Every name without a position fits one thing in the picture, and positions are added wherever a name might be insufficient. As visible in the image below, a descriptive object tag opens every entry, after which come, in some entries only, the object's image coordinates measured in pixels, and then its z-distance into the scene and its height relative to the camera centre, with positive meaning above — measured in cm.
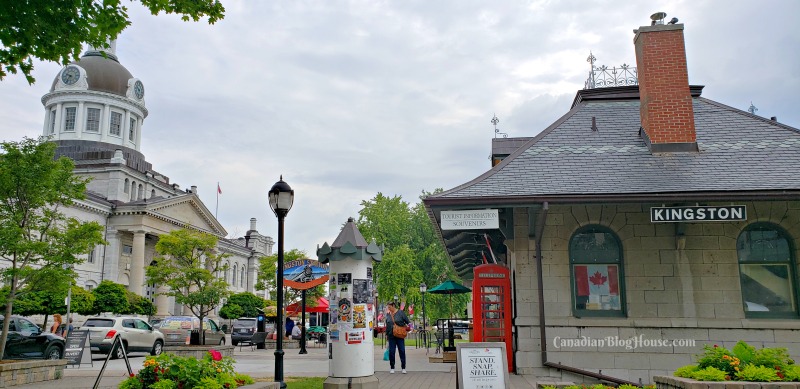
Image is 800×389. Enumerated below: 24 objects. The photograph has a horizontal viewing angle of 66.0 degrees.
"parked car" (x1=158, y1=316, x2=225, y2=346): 3094 -118
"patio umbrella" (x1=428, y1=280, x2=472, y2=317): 2617 +74
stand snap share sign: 812 -79
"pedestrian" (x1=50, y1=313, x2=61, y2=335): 2575 -66
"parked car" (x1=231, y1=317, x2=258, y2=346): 3681 -139
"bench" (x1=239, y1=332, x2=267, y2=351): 3092 -154
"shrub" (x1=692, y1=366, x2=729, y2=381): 707 -81
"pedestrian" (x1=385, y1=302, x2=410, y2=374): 1502 -45
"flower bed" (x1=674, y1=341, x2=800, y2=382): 700 -73
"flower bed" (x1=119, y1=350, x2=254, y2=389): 741 -82
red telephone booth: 1407 +5
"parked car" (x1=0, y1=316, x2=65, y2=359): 1775 -98
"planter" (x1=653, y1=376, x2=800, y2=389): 668 -87
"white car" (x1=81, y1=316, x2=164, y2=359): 2355 -98
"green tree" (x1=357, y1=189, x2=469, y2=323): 5466 +504
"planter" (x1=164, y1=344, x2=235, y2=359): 2164 -149
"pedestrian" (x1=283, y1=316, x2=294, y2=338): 4201 -139
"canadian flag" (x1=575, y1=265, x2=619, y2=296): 1327 +52
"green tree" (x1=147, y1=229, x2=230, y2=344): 3294 +222
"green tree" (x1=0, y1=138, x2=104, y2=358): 1513 +251
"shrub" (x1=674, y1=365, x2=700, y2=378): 754 -82
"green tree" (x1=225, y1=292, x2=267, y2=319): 5794 +46
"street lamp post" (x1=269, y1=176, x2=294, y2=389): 1170 +203
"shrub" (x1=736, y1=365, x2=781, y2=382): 693 -79
